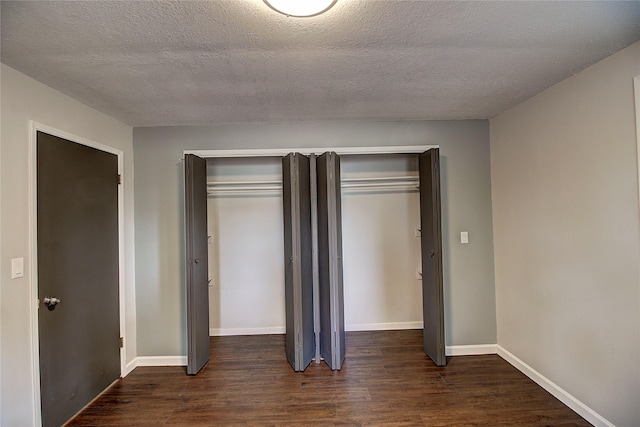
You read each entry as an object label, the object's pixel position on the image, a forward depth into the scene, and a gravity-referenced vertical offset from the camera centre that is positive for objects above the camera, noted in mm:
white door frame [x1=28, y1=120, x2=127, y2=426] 1874 -231
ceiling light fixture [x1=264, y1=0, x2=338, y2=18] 1225 +896
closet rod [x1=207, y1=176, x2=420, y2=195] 3455 +435
